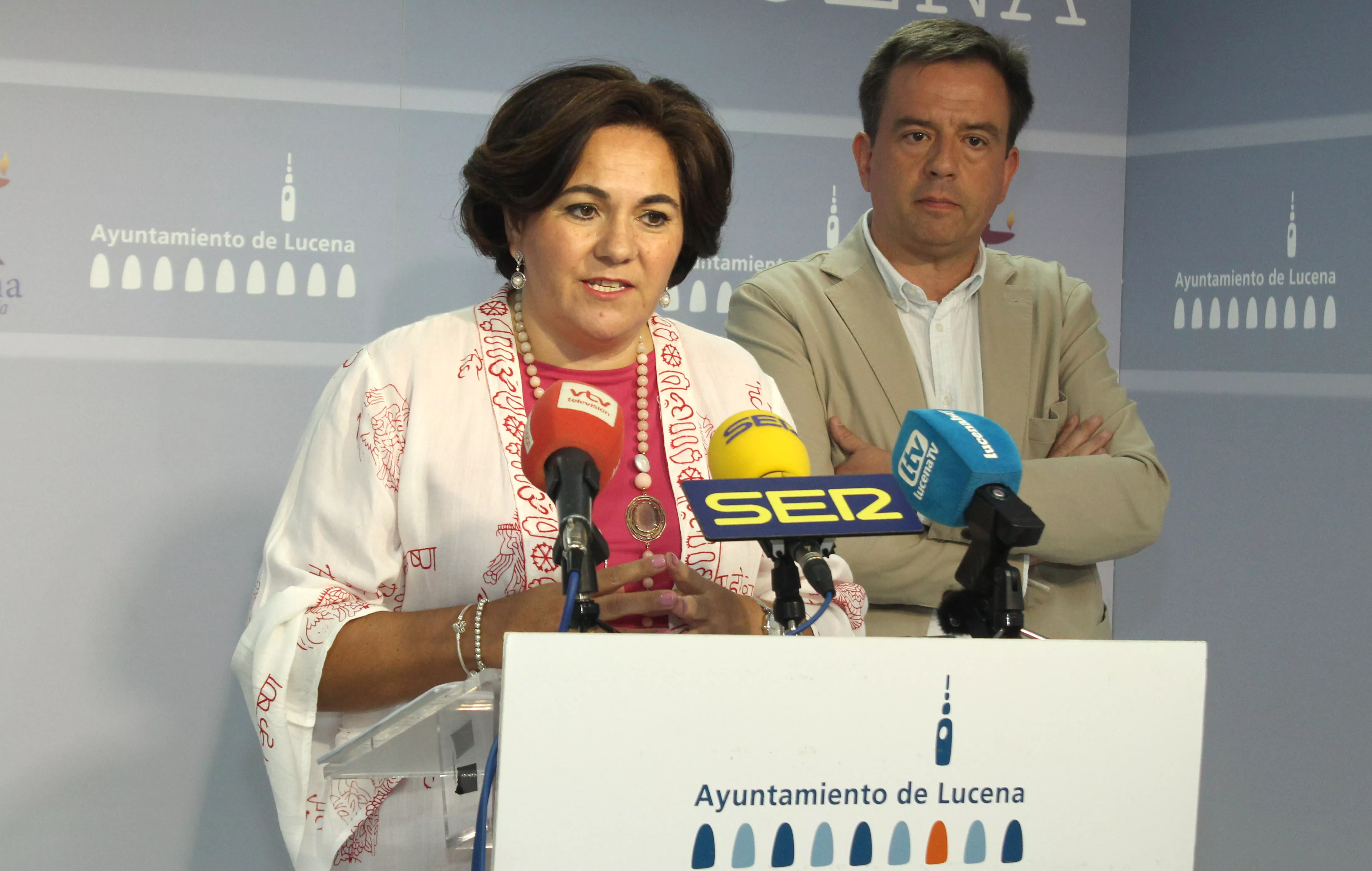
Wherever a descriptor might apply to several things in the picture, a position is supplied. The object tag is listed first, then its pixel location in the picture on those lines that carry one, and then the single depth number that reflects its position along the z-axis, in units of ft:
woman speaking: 7.93
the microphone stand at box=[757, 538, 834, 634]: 7.23
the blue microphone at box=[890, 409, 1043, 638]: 7.27
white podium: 6.97
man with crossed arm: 9.28
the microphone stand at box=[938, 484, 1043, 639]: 7.24
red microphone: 7.35
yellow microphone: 7.51
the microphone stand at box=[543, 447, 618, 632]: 7.12
